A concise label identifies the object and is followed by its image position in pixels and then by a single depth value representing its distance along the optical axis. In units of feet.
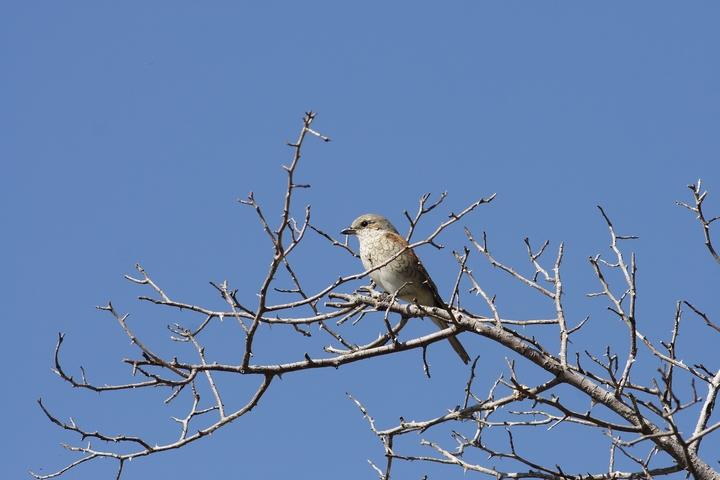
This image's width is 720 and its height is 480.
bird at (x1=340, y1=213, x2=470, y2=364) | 42.98
